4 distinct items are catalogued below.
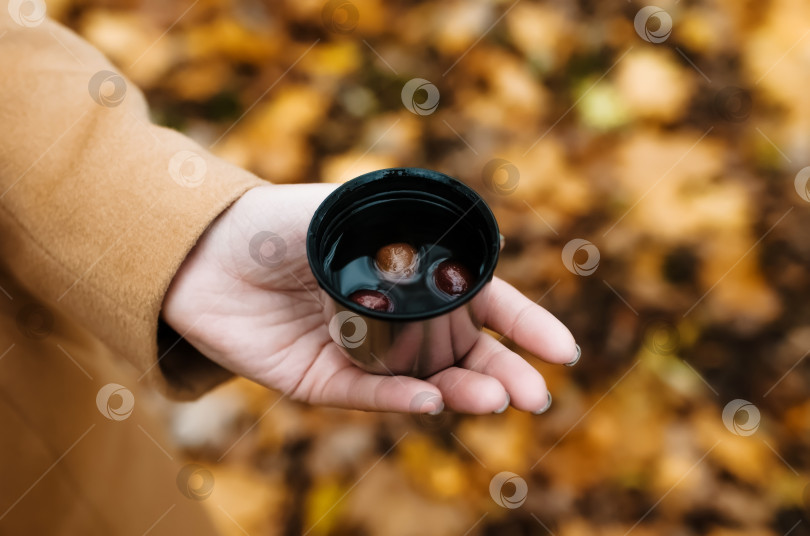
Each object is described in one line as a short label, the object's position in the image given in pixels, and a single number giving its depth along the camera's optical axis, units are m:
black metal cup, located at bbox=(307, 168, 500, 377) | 0.63
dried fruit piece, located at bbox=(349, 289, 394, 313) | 0.66
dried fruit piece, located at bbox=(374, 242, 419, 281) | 0.67
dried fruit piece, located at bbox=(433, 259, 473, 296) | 0.66
